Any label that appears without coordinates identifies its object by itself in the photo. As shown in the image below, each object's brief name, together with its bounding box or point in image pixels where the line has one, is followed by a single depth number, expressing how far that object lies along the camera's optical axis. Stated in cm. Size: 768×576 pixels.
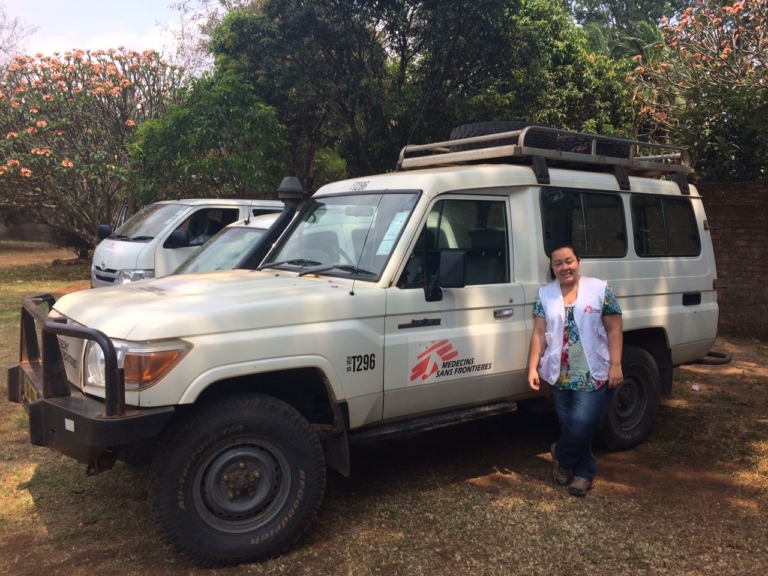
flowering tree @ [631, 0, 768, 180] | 905
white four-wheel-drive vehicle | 327
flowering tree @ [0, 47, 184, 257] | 1511
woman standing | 420
